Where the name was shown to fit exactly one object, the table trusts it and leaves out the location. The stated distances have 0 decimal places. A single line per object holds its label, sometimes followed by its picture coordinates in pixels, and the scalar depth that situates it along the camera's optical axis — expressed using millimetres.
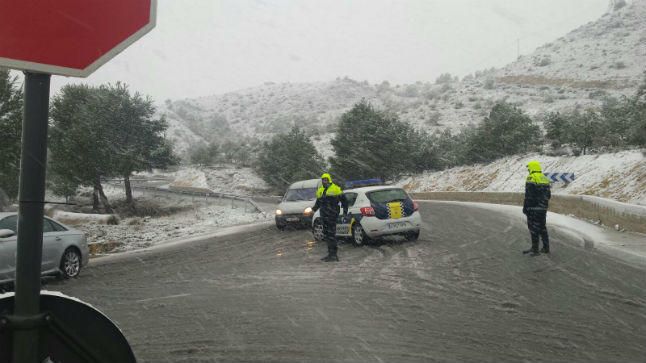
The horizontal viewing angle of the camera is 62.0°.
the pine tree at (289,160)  57969
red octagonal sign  1720
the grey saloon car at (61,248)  9802
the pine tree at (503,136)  43844
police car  13781
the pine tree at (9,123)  25047
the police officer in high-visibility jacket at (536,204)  11211
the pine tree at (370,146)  50344
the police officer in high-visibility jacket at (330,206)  11664
